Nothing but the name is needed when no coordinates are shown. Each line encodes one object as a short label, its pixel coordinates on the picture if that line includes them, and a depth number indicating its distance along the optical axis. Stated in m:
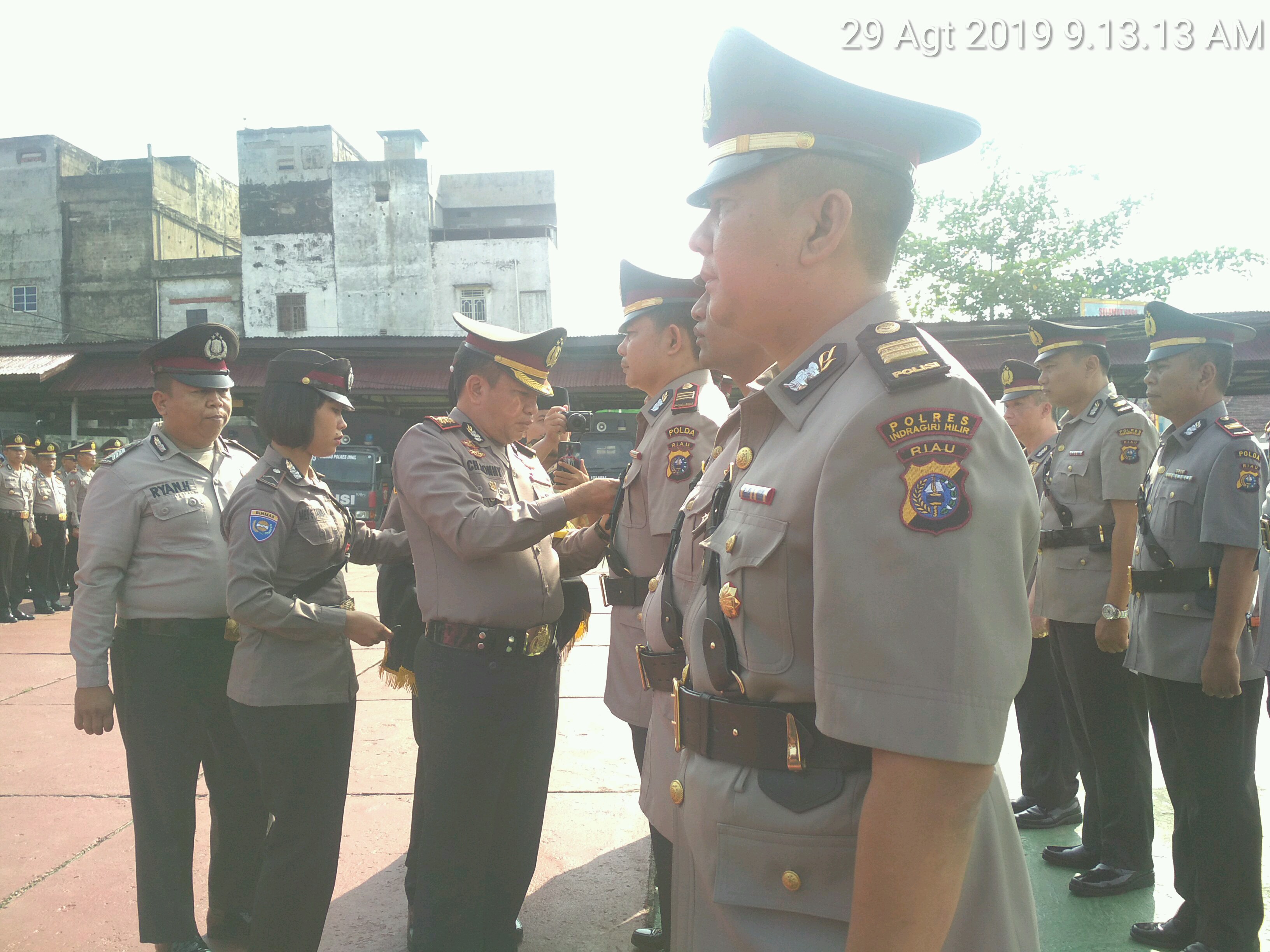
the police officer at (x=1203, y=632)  2.87
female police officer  2.70
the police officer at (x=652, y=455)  2.90
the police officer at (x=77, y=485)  13.18
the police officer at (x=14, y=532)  10.34
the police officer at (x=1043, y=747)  4.33
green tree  33.38
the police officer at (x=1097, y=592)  3.57
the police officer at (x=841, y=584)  1.03
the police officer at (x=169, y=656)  3.00
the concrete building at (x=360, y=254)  32.50
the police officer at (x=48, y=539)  11.25
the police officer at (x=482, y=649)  2.76
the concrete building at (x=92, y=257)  33.12
